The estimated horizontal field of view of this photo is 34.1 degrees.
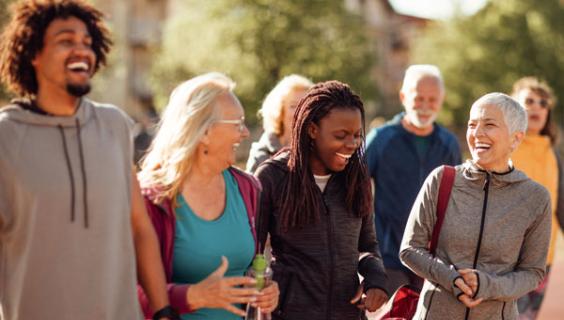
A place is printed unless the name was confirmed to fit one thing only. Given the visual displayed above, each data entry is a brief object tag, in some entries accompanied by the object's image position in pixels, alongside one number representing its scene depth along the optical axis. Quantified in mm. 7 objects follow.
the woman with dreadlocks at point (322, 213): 4219
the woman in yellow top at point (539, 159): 6793
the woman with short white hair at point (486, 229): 4383
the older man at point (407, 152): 6250
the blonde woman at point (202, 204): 3635
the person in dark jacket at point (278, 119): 6031
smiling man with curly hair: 3195
